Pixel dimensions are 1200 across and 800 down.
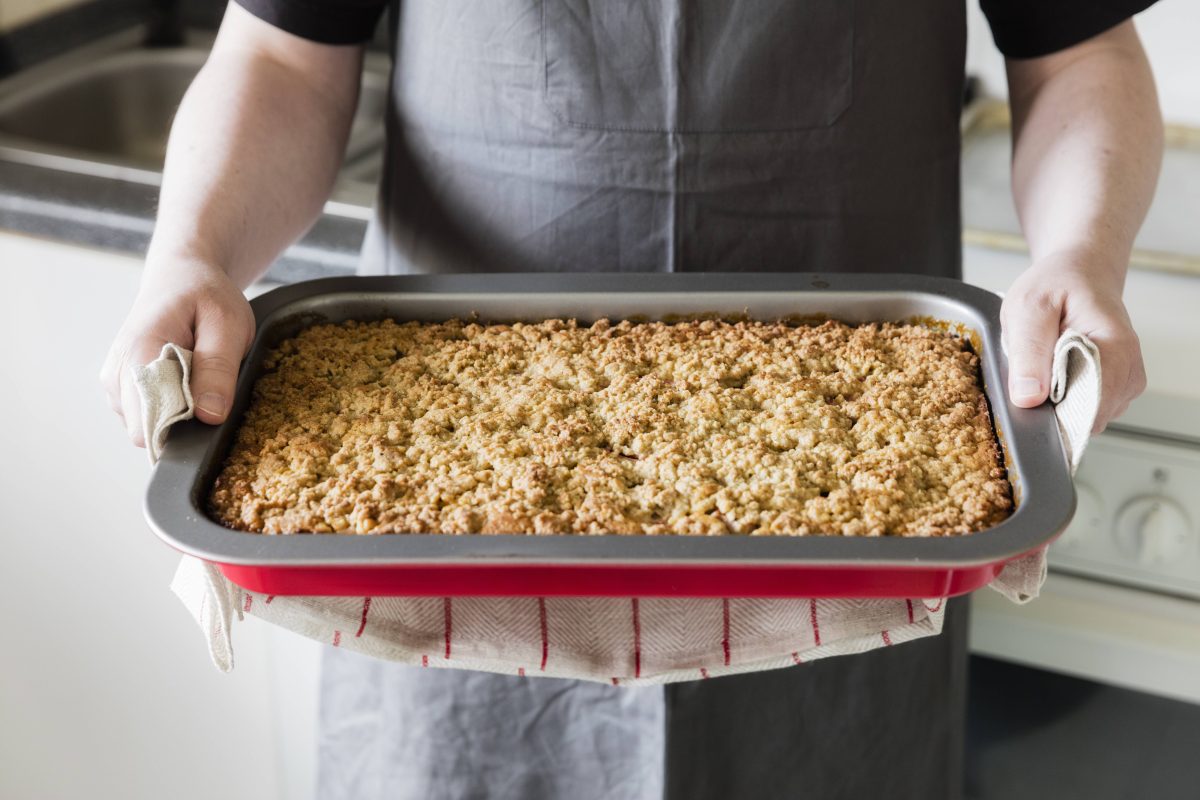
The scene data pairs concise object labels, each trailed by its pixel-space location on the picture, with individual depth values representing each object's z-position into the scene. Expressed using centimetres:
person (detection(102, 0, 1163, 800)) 83
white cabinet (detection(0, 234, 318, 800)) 124
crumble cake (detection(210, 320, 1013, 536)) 65
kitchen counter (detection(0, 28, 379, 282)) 117
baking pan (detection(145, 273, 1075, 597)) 57
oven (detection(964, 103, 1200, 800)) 104
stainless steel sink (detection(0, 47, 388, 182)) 156
